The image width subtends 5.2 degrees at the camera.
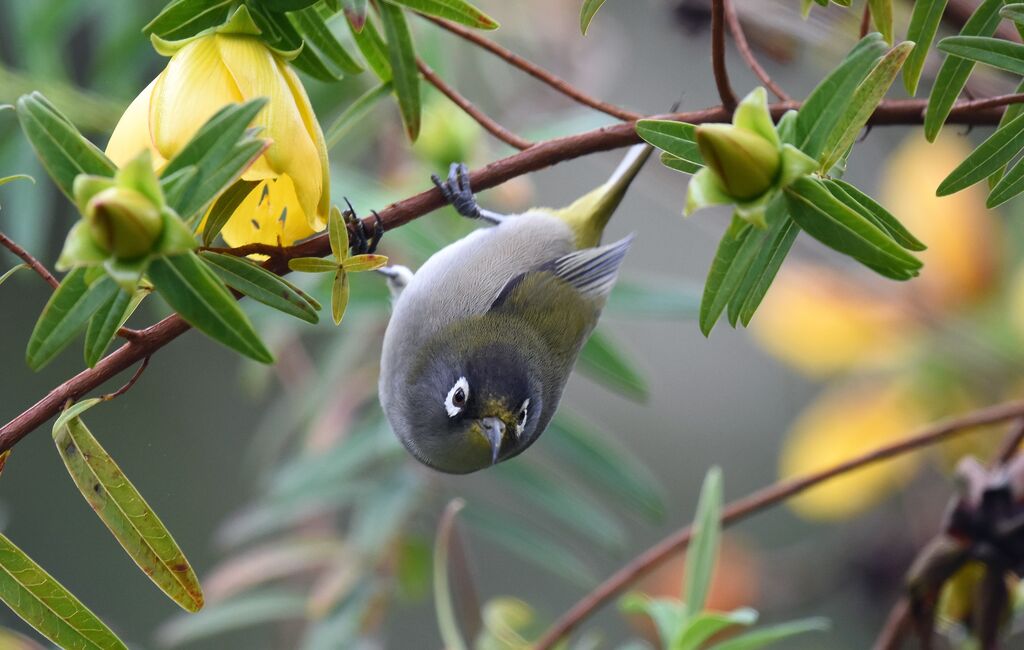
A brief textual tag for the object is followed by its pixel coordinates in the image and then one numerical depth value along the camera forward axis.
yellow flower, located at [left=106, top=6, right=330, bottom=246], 1.90
